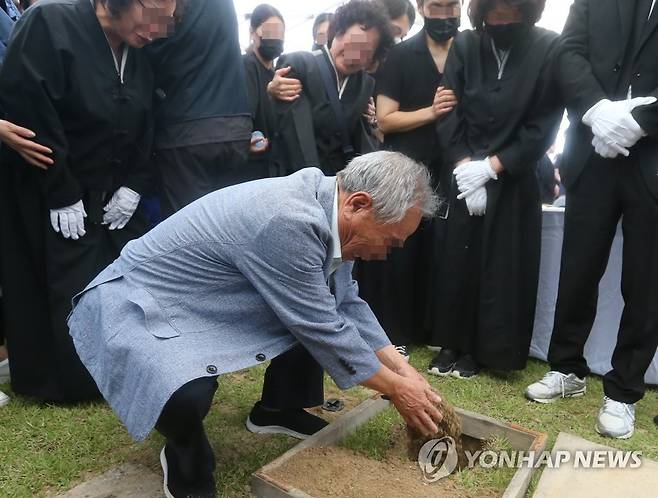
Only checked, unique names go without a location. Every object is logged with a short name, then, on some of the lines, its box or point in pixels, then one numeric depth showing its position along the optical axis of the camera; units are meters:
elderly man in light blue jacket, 1.67
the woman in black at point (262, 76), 3.37
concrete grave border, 1.89
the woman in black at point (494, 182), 2.74
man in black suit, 2.32
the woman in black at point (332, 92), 3.05
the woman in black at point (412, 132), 3.12
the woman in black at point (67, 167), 2.25
